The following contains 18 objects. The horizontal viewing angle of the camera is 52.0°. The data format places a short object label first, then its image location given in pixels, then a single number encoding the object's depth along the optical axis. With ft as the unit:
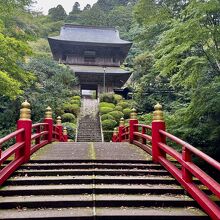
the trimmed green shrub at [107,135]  54.04
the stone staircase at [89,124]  53.39
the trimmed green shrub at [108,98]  69.39
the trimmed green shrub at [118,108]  62.08
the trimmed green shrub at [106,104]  65.92
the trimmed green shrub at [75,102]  65.40
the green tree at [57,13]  156.50
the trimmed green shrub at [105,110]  62.54
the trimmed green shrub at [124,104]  63.95
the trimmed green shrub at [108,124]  56.55
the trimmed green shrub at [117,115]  59.08
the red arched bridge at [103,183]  10.76
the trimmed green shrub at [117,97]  68.31
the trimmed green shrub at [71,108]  61.17
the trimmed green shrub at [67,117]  57.51
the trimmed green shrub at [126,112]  60.05
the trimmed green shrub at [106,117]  58.82
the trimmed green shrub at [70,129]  52.09
